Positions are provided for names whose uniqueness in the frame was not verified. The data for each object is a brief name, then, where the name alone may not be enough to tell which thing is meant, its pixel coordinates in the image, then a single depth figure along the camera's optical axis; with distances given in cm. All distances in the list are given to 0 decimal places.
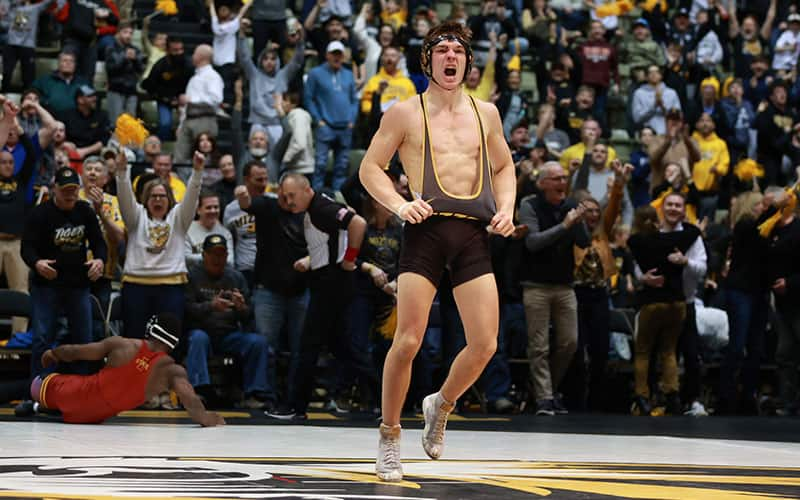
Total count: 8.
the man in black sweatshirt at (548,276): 1194
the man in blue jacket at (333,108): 1573
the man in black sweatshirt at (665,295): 1247
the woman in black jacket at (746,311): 1291
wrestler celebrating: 639
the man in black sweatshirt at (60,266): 1074
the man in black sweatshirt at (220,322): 1153
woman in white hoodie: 1124
